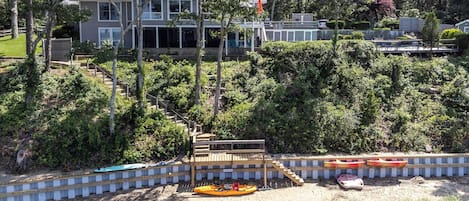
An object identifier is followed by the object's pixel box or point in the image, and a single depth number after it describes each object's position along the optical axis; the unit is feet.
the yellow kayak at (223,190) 52.90
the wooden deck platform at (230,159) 55.42
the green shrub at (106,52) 61.05
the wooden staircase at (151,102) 62.85
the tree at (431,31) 90.74
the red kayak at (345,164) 57.67
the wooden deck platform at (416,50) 90.74
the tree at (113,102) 58.34
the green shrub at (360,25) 133.80
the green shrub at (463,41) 91.71
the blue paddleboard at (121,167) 53.02
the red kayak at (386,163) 58.03
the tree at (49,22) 63.57
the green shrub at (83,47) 87.76
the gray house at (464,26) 123.13
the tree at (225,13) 62.49
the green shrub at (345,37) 98.09
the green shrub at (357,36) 97.40
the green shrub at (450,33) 104.42
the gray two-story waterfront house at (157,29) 95.40
